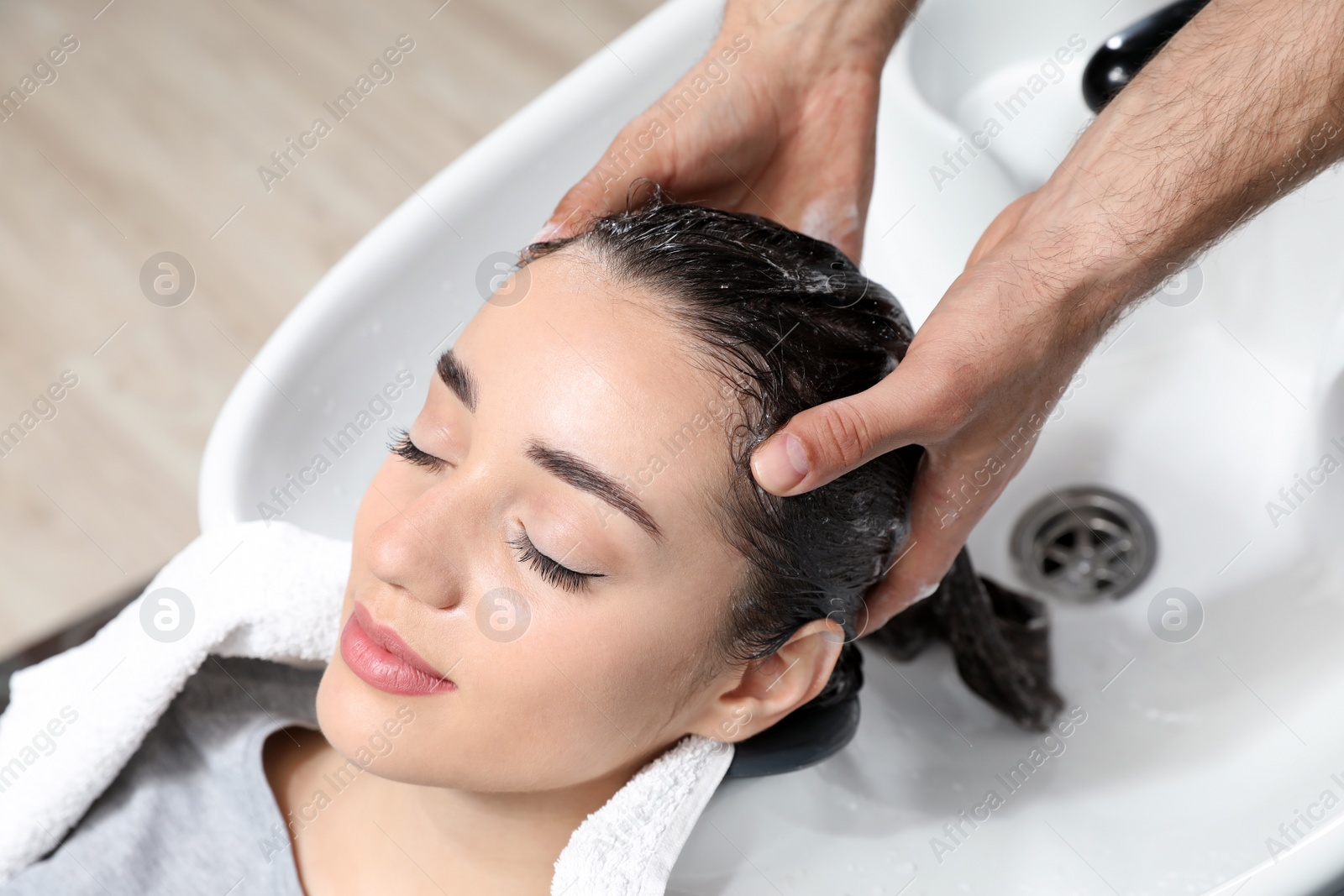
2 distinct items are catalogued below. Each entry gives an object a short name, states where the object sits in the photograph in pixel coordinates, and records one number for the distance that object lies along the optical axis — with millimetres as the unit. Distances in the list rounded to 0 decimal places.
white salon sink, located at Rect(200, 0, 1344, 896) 1083
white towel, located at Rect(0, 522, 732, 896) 1072
